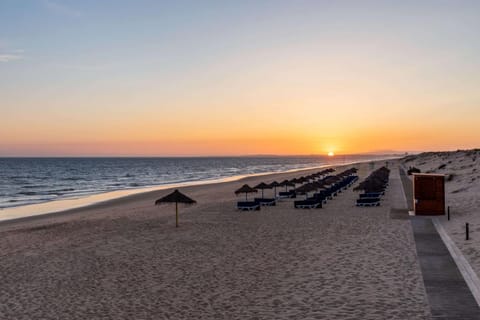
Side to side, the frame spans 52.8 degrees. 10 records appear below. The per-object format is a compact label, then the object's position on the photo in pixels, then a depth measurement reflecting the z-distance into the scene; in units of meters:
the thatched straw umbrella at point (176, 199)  19.13
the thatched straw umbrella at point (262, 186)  29.45
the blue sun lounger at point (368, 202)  24.34
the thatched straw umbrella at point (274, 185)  31.16
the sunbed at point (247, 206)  24.22
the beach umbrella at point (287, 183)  33.03
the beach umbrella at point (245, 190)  26.52
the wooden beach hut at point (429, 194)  19.39
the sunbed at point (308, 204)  24.36
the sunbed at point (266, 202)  26.50
